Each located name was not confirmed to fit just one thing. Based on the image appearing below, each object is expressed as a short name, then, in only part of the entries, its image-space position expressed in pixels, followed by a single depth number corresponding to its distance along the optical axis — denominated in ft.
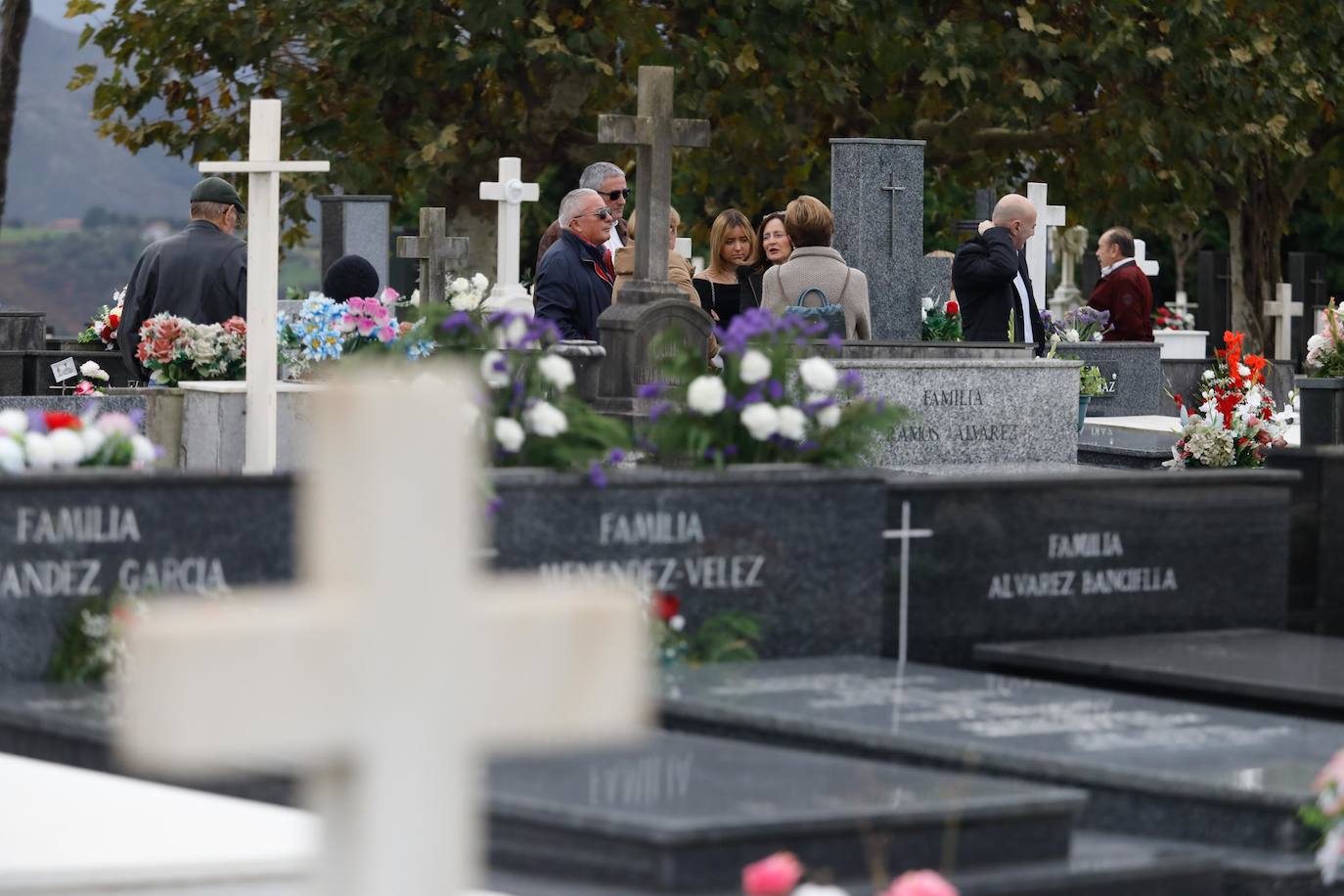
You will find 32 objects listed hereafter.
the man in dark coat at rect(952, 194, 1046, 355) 84.38
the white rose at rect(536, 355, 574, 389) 48.06
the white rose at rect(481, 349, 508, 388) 47.91
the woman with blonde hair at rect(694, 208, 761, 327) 77.61
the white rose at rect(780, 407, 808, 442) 49.75
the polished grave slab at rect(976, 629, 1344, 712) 46.21
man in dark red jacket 122.83
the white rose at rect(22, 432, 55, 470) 44.78
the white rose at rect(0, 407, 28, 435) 45.24
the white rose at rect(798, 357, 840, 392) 49.34
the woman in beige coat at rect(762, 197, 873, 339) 78.89
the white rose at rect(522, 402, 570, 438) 47.14
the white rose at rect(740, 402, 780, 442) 49.29
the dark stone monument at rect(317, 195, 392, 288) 137.49
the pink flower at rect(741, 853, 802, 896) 25.81
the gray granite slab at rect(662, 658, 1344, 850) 37.99
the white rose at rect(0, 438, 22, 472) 44.37
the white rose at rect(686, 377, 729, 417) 49.44
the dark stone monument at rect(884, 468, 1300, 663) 51.03
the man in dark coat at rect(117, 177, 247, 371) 73.72
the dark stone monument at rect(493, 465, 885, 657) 46.39
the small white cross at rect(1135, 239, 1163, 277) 152.31
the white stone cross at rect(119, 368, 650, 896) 13.51
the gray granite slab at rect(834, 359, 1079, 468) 75.31
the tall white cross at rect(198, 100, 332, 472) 61.41
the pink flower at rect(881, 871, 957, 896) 24.62
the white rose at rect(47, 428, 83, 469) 45.11
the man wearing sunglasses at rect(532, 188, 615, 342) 68.64
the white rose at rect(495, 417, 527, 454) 47.16
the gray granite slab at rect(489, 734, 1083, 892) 32.65
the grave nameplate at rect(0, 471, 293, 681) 43.37
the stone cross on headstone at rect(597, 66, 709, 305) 71.05
